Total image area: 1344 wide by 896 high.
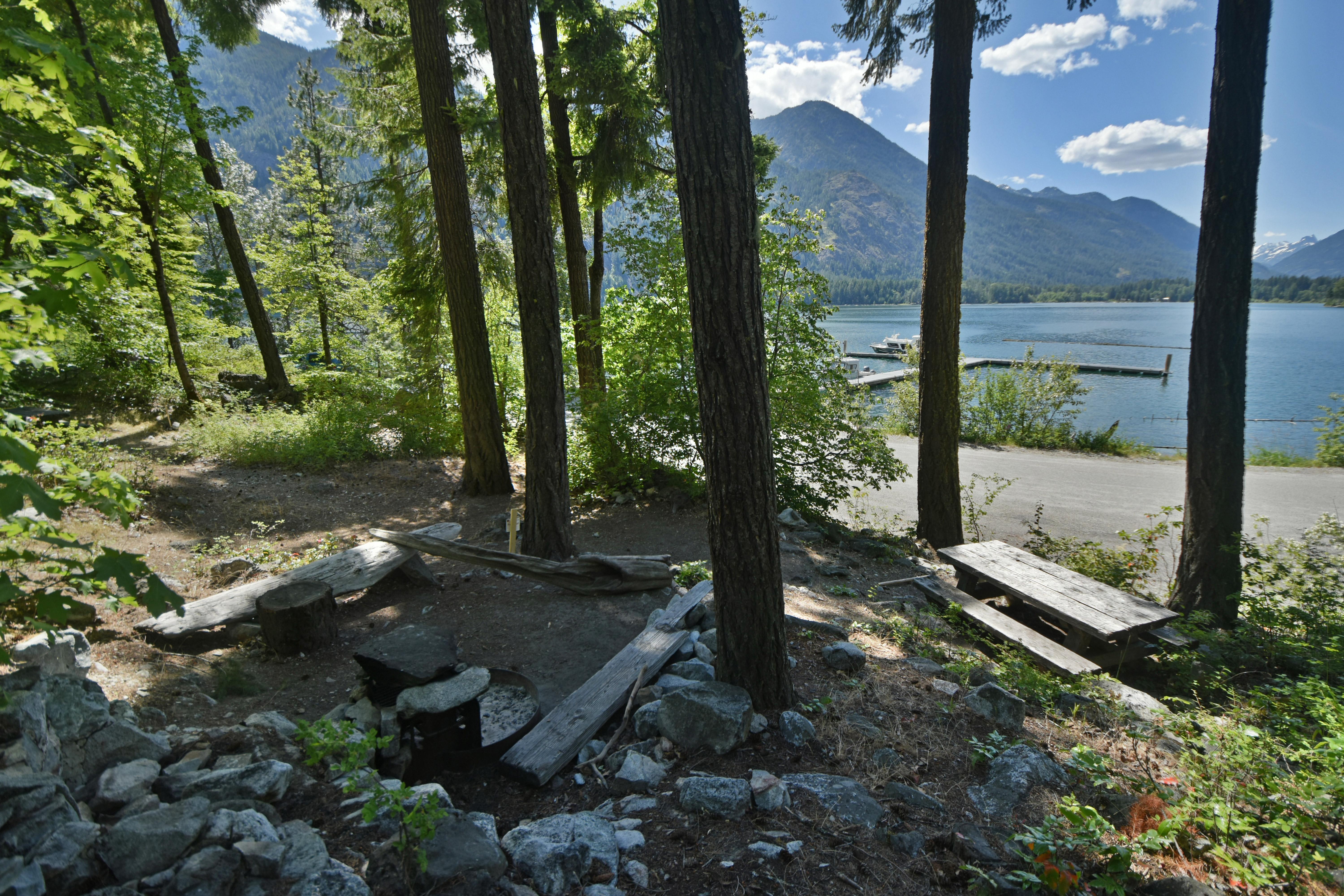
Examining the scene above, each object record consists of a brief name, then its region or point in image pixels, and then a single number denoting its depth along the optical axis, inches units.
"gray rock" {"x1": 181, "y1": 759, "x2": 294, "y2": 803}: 98.1
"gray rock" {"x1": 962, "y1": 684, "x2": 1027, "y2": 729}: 137.8
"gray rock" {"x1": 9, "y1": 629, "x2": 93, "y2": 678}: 116.3
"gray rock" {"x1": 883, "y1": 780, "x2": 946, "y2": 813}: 107.4
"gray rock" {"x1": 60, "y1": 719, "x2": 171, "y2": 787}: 95.7
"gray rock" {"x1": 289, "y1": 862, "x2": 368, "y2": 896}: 78.5
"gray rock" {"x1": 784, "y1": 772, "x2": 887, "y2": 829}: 103.0
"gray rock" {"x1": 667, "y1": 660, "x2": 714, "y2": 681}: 155.3
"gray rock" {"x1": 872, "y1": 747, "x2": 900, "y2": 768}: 121.2
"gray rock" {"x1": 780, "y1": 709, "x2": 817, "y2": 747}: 127.3
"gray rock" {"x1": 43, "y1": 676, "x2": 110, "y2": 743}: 98.0
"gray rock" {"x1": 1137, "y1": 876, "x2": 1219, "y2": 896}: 82.5
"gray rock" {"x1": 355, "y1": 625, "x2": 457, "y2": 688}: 145.9
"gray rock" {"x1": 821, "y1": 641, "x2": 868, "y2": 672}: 162.9
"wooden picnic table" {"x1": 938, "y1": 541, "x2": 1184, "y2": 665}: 182.9
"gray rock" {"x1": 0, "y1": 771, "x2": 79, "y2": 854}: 75.7
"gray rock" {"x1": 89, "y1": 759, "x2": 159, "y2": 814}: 91.9
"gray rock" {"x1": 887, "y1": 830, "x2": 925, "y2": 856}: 96.2
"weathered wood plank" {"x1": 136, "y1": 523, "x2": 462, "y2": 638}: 174.2
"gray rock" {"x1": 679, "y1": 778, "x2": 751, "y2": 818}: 104.7
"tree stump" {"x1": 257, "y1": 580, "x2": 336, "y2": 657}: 177.5
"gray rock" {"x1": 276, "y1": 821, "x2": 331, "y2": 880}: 82.7
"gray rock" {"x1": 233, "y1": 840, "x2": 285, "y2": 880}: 82.1
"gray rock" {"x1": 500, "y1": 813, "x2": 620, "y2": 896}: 90.0
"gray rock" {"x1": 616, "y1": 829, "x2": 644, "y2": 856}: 98.6
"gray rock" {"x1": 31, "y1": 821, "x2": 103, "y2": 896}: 75.0
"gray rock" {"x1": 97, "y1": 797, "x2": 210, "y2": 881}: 79.0
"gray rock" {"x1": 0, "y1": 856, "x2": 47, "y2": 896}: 69.2
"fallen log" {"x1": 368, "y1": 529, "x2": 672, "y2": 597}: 222.2
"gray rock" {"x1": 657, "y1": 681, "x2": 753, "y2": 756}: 124.8
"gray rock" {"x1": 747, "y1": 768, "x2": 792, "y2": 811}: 105.6
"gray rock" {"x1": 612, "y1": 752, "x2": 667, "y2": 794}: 117.1
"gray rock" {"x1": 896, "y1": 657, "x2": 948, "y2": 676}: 168.9
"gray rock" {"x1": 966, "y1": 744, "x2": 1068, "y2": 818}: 108.6
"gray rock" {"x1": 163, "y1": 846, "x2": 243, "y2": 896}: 76.7
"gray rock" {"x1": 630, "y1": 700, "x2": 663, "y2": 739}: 133.7
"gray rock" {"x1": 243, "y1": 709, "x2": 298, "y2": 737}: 125.2
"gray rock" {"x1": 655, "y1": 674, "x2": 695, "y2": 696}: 148.9
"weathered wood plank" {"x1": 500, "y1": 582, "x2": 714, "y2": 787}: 124.2
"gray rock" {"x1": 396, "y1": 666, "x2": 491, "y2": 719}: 137.2
